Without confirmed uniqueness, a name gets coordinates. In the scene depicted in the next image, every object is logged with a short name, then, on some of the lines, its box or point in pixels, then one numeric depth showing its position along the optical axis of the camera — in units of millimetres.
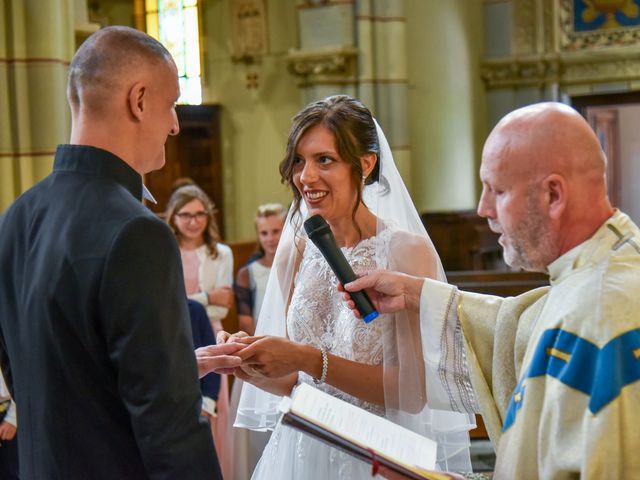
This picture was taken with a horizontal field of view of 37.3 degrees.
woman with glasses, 5996
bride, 2742
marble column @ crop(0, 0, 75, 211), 5617
